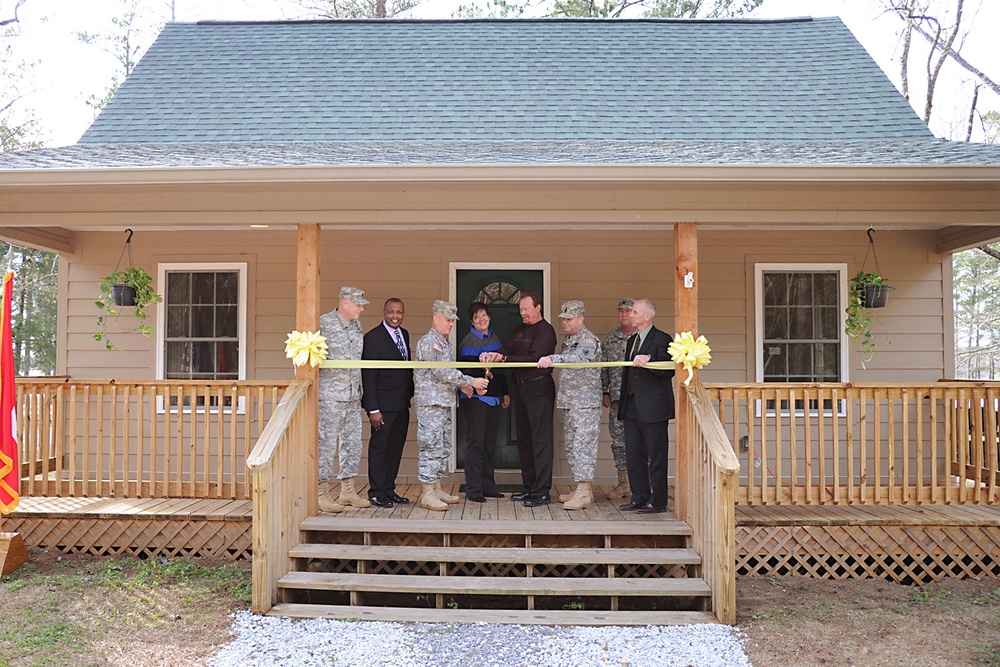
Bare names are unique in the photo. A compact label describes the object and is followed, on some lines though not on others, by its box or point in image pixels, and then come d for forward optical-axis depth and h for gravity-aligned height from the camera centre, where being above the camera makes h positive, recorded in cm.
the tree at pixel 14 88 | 2008 +721
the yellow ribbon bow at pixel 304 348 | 539 +7
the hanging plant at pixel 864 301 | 662 +53
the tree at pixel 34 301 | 1859 +143
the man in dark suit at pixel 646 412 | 549 -38
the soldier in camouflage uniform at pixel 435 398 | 567 -30
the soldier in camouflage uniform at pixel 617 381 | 615 -18
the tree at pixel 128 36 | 2159 +913
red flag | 519 -48
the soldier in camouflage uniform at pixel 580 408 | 577 -37
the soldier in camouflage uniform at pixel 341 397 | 564 -29
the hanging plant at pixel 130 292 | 666 +57
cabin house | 515 +79
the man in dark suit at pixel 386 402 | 575 -34
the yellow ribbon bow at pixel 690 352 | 525 +6
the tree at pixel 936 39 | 1659 +721
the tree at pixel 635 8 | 1756 +820
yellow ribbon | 550 -4
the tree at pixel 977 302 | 2299 +225
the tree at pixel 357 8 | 1898 +879
